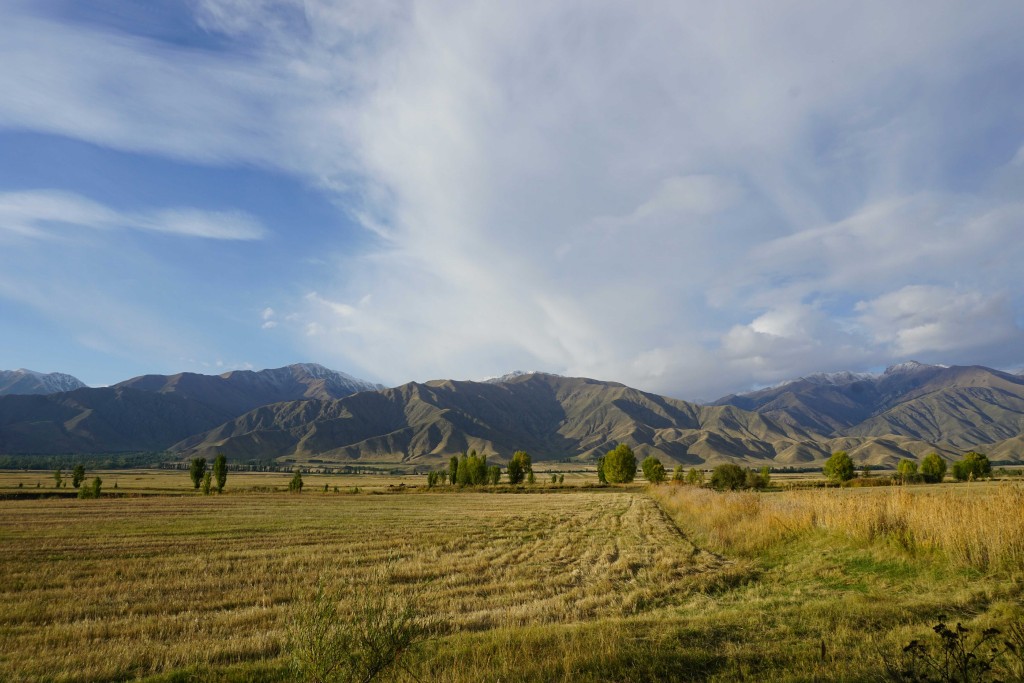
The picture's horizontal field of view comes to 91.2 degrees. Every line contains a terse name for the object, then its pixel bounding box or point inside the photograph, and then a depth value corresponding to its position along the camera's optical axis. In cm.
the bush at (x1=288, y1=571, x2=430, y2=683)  613
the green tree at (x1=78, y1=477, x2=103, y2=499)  7669
